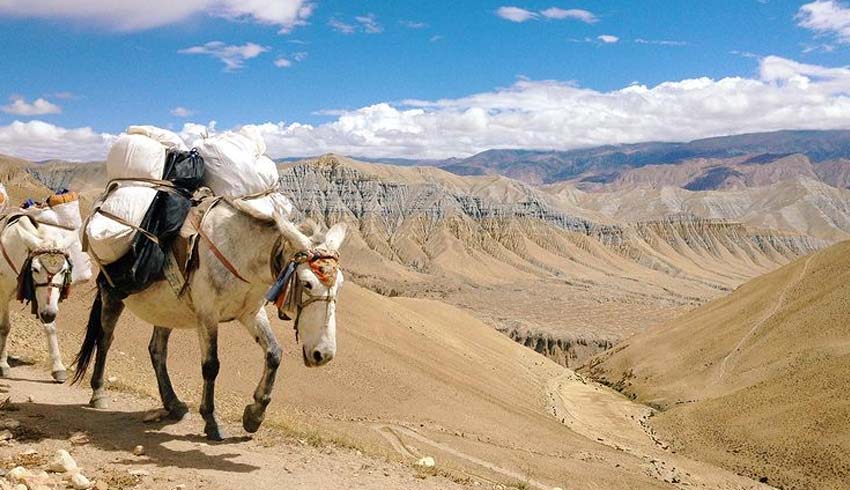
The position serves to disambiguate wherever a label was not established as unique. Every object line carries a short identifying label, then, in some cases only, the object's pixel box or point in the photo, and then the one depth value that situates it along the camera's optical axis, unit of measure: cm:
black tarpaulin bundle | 707
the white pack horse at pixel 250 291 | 612
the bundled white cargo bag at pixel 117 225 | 716
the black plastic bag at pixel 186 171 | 761
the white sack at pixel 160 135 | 802
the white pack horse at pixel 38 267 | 929
